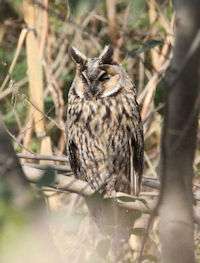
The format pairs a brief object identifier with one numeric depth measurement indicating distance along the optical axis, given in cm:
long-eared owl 863
